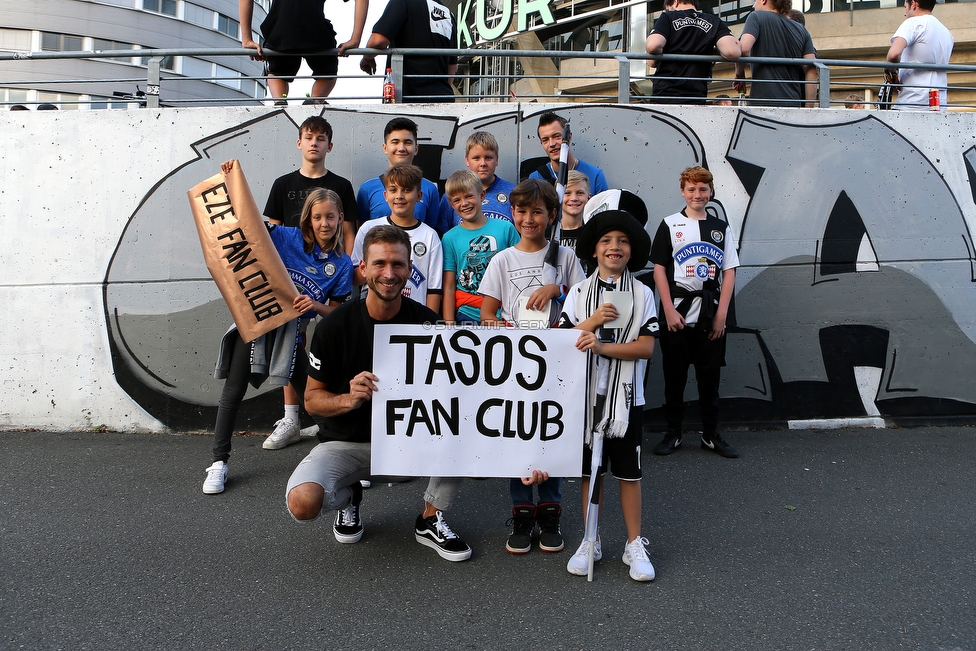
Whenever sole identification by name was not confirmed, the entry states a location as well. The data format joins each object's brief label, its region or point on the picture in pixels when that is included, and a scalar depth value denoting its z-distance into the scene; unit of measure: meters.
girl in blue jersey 4.64
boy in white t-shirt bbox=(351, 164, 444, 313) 4.75
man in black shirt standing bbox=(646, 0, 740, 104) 6.87
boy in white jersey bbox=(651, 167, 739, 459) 5.37
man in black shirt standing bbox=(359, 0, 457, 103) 6.60
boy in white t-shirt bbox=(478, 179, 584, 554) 3.75
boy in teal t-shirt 4.65
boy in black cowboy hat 3.41
